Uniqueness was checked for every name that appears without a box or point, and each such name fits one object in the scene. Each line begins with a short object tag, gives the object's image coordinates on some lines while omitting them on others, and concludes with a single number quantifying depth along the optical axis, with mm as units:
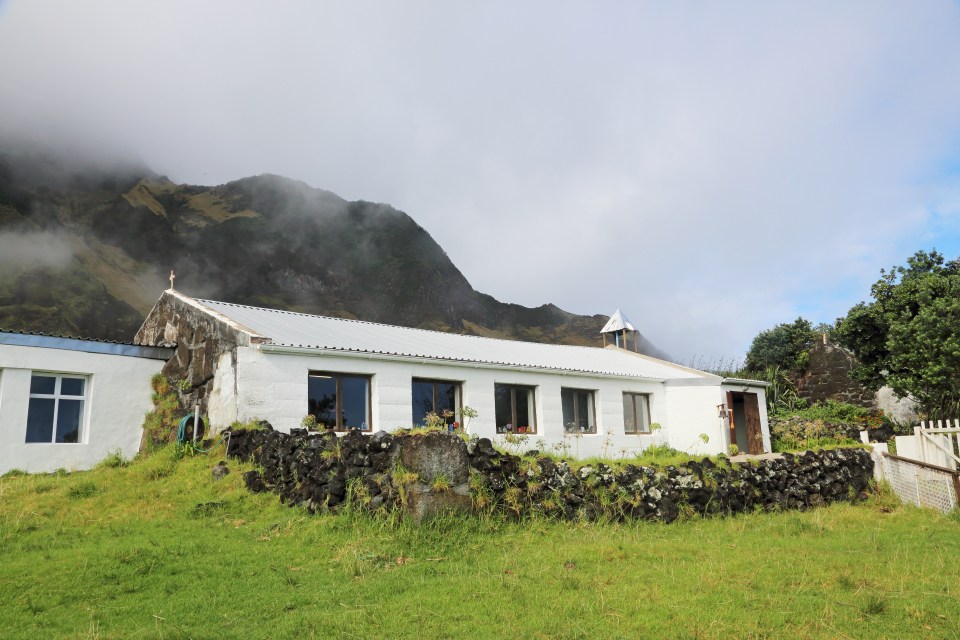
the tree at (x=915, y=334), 25953
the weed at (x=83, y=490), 13359
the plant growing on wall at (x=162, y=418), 18188
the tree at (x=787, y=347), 35469
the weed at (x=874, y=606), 6798
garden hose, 15961
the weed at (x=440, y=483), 11195
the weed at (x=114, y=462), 16562
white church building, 16344
